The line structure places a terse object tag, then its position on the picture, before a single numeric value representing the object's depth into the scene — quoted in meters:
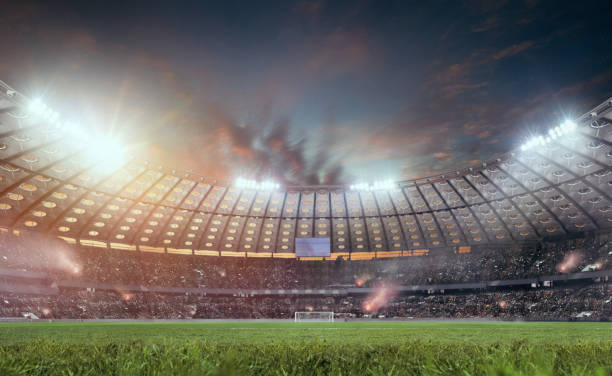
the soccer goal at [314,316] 47.78
